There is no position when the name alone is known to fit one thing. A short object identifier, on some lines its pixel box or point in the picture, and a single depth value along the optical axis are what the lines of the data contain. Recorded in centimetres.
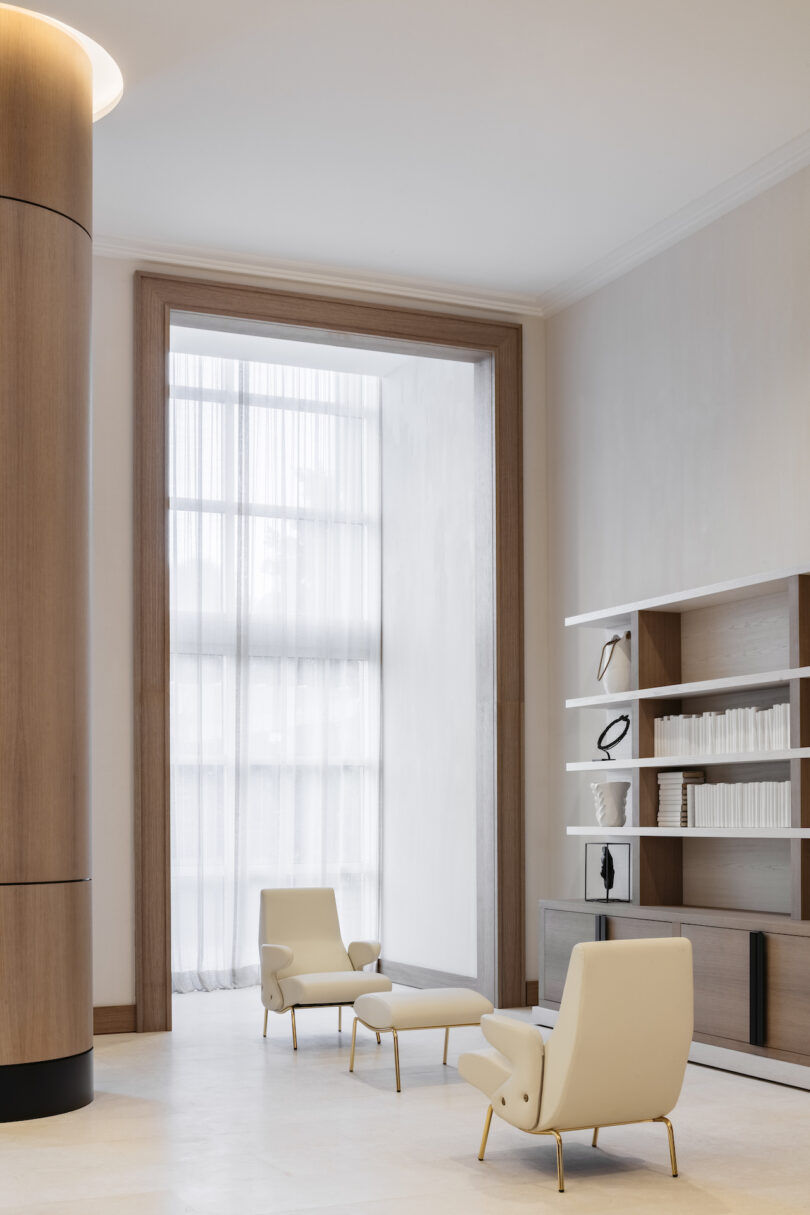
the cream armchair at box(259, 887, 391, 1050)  683
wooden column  534
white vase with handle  754
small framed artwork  758
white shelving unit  611
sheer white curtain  974
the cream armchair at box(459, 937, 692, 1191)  429
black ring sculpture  767
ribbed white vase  753
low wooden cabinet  580
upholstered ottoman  596
